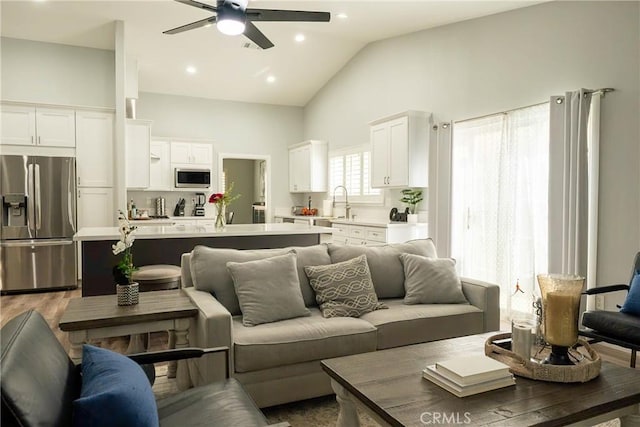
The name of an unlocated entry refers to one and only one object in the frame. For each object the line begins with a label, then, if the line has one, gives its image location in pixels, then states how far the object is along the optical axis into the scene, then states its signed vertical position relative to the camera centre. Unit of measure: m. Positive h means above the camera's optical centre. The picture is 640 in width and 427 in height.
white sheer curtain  4.29 +0.04
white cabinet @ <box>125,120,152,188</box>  6.54 +0.70
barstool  3.43 -0.62
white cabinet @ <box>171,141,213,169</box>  7.56 +0.82
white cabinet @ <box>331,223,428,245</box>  5.58 -0.42
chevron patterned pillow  2.91 -0.60
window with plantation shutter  6.95 +0.47
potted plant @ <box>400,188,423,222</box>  5.73 +0.00
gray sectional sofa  2.37 -0.76
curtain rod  3.62 +0.94
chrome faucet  7.48 -0.07
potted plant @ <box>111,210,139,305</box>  2.50 -0.43
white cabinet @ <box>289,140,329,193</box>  7.95 +0.65
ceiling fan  3.19 +1.41
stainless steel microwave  7.48 +0.39
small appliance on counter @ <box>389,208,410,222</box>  5.90 -0.19
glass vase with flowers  4.49 -0.03
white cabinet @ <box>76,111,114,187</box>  6.14 +0.72
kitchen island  3.84 -0.40
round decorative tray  1.73 -0.67
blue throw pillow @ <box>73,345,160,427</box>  1.14 -0.54
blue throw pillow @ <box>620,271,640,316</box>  2.89 -0.65
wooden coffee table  1.48 -0.72
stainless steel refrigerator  5.59 -0.30
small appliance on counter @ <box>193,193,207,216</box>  7.83 -0.07
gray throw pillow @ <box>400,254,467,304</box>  3.19 -0.60
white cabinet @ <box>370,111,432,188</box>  5.54 +0.68
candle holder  1.76 -0.45
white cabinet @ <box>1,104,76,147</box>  5.84 +1.00
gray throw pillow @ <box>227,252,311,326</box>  2.67 -0.56
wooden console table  2.22 -0.62
